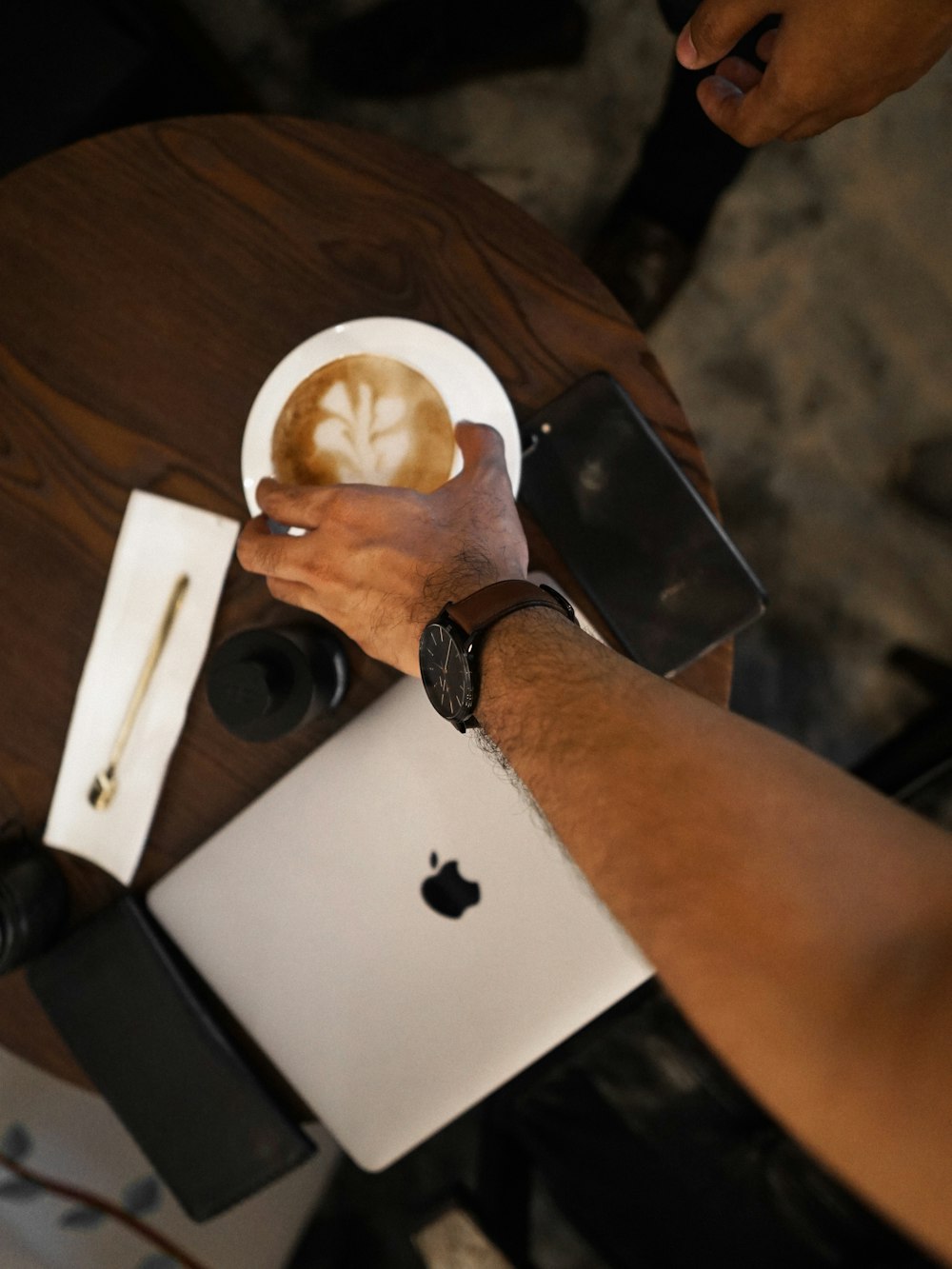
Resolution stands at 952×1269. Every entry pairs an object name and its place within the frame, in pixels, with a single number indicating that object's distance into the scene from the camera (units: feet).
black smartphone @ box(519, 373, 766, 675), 3.09
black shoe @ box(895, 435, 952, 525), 5.41
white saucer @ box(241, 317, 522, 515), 2.94
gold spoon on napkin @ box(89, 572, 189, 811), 3.27
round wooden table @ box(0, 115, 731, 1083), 3.20
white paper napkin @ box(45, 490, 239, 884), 3.26
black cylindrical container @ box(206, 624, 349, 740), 2.81
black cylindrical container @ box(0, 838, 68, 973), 3.09
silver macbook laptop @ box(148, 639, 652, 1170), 3.00
